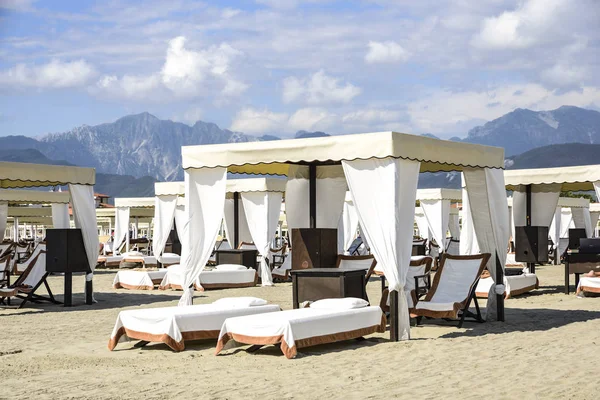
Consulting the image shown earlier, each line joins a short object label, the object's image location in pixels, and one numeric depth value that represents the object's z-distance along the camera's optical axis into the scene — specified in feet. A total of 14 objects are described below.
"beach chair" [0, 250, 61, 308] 39.34
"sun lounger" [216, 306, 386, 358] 23.49
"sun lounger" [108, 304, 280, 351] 25.11
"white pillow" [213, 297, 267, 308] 27.43
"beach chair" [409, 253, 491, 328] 29.60
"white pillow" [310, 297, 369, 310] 26.78
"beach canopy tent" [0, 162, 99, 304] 41.01
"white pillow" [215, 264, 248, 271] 51.56
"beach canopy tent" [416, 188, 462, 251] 74.65
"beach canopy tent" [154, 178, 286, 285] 57.52
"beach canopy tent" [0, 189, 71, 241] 72.79
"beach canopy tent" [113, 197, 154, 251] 82.48
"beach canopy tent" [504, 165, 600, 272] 48.80
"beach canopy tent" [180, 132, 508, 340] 26.86
